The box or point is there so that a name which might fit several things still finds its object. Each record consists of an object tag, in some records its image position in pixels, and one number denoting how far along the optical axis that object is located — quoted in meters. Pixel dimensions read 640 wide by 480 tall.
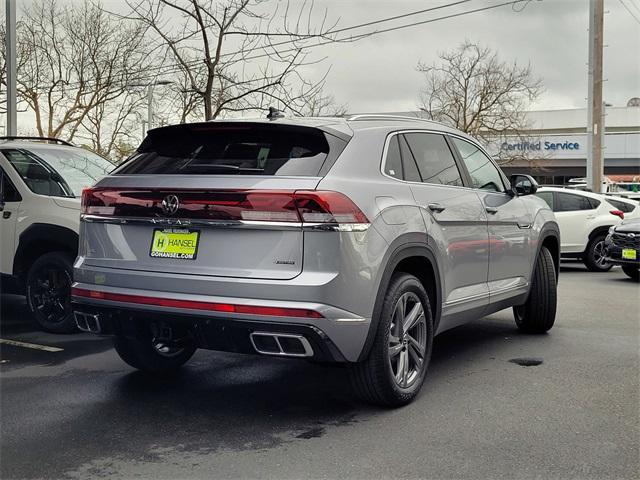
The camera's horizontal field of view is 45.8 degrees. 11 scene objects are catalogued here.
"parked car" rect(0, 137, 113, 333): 7.25
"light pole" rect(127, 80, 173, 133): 20.81
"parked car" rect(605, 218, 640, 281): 12.12
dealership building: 52.41
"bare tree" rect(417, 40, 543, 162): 31.28
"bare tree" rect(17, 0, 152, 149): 20.88
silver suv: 4.15
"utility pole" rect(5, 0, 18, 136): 11.79
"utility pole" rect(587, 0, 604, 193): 23.89
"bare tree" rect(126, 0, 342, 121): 12.72
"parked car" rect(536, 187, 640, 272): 14.41
